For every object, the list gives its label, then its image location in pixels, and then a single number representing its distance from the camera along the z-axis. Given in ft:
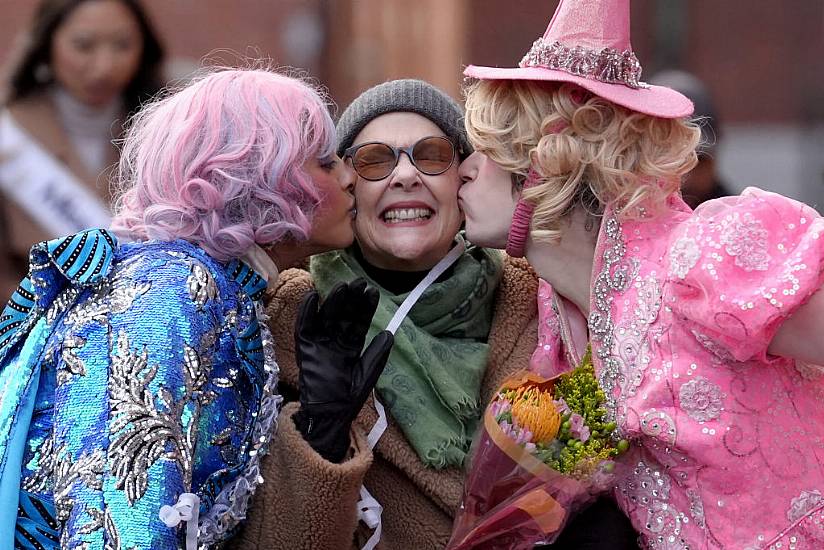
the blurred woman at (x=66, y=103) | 37.81
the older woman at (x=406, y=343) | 18.40
